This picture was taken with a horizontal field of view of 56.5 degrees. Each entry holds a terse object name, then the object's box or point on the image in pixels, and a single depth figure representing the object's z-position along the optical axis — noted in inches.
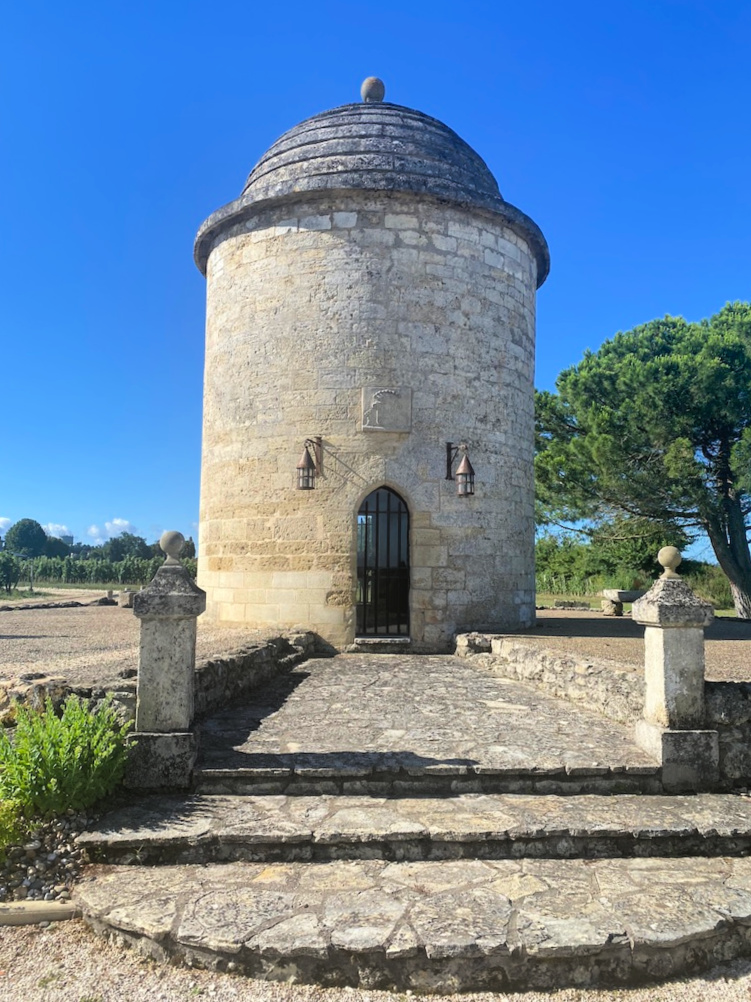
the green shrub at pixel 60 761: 159.9
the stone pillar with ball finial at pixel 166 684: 179.0
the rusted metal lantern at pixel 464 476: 381.1
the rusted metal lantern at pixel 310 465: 374.9
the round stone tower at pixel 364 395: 380.5
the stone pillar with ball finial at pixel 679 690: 185.3
